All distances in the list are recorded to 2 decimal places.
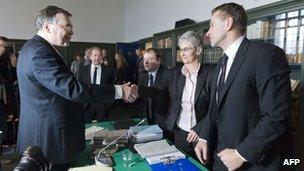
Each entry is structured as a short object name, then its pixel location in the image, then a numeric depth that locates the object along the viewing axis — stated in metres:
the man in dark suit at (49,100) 1.58
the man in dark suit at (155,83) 2.75
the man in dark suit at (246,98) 1.29
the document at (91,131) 2.24
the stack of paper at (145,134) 2.07
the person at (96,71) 4.12
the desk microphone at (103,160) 1.64
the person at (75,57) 6.61
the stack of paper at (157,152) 1.73
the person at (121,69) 7.18
